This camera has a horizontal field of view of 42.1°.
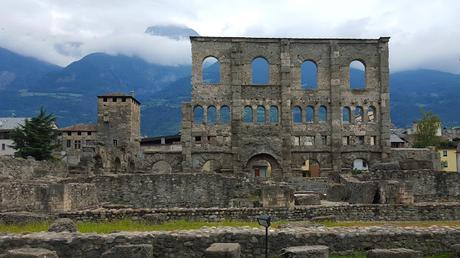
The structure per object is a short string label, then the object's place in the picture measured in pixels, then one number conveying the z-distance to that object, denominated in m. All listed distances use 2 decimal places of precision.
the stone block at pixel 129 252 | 11.90
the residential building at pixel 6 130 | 92.40
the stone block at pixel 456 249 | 13.17
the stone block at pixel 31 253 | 11.16
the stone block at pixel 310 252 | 11.92
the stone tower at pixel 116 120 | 73.69
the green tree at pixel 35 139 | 60.81
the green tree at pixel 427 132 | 74.94
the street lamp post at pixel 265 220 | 12.12
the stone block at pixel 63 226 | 15.30
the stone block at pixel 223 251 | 11.52
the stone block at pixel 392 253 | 11.62
